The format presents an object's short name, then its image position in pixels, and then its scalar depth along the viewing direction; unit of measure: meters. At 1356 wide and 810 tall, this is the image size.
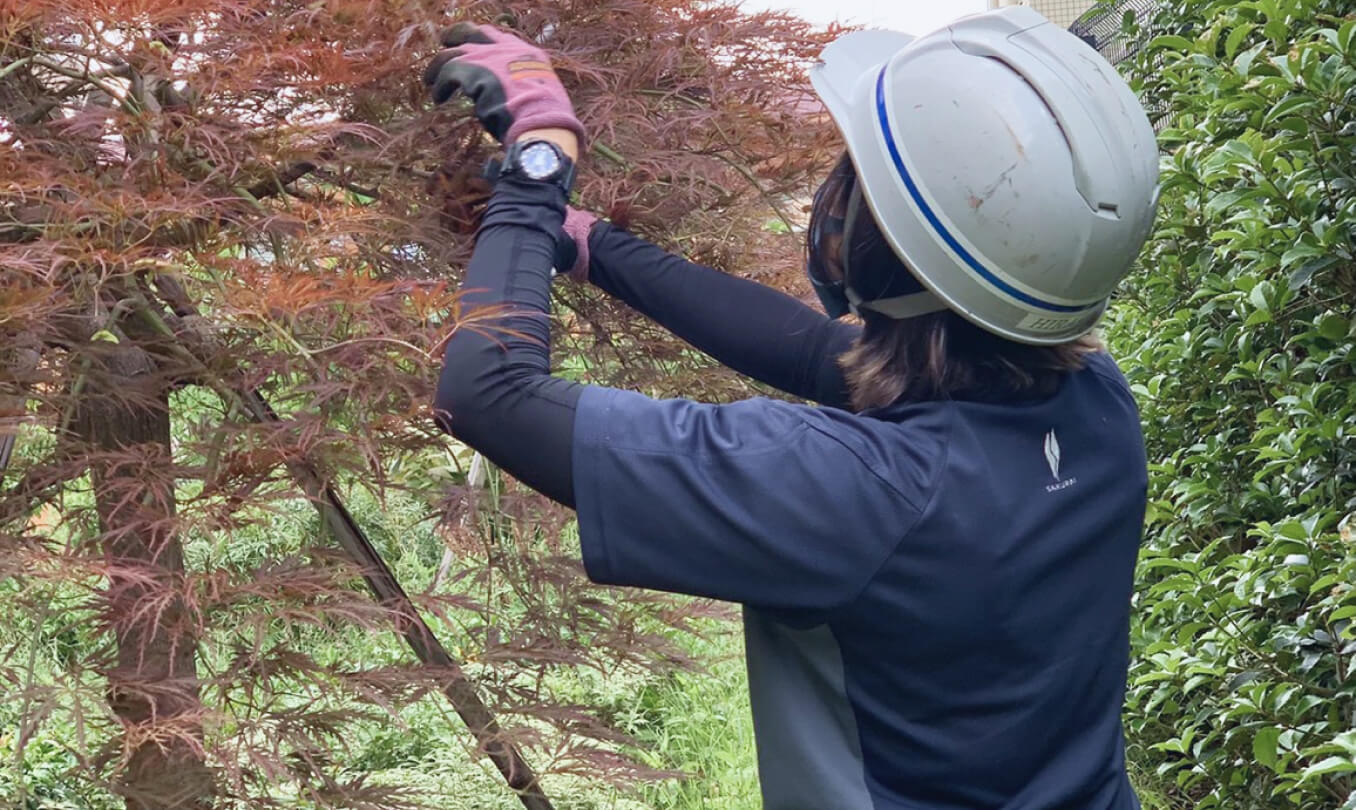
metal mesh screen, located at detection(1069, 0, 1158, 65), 3.80
